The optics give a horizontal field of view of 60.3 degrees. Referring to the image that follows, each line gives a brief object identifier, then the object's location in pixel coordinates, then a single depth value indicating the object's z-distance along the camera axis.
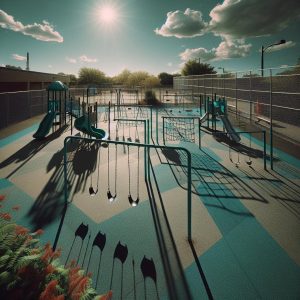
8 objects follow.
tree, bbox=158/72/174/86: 74.94
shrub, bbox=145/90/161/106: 30.55
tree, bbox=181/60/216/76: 71.00
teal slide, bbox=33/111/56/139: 12.38
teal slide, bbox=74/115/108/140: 11.17
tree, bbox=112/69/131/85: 88.71
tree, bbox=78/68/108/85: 82.75
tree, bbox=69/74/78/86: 80.72
